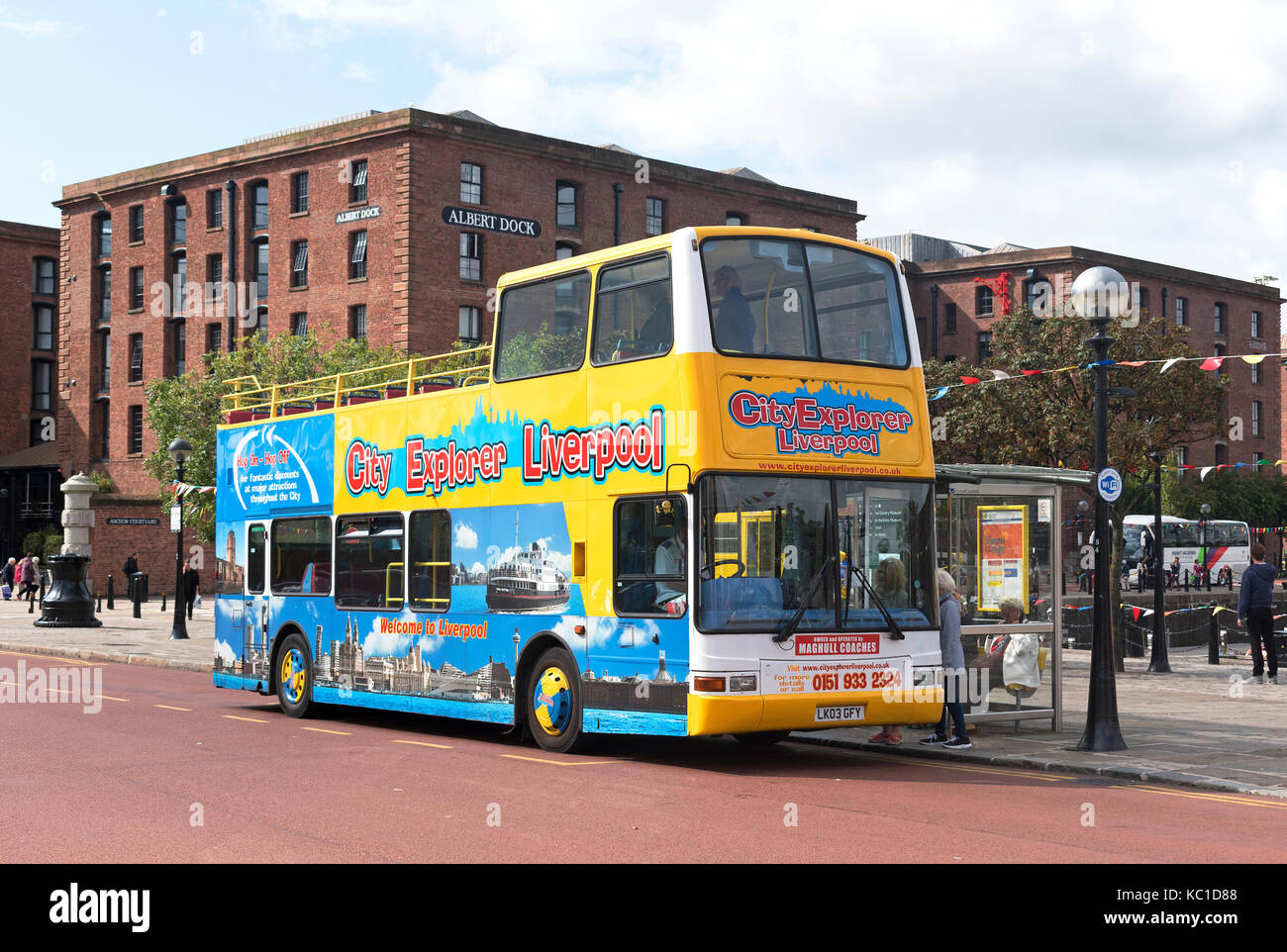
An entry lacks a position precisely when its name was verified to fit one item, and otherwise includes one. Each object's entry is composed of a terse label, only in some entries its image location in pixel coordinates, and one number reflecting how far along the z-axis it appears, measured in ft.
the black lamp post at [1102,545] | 45.27
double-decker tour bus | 39.58
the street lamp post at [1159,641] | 79.41
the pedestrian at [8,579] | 191.31
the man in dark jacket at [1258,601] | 72.13
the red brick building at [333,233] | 181.37
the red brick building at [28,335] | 262.88
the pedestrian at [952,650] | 45.34
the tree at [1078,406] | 83.46
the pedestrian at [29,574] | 159.65
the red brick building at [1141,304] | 252.83
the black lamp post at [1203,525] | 229.66
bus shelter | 50.06
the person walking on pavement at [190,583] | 134.92
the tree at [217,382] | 138.31
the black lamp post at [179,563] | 103.85
